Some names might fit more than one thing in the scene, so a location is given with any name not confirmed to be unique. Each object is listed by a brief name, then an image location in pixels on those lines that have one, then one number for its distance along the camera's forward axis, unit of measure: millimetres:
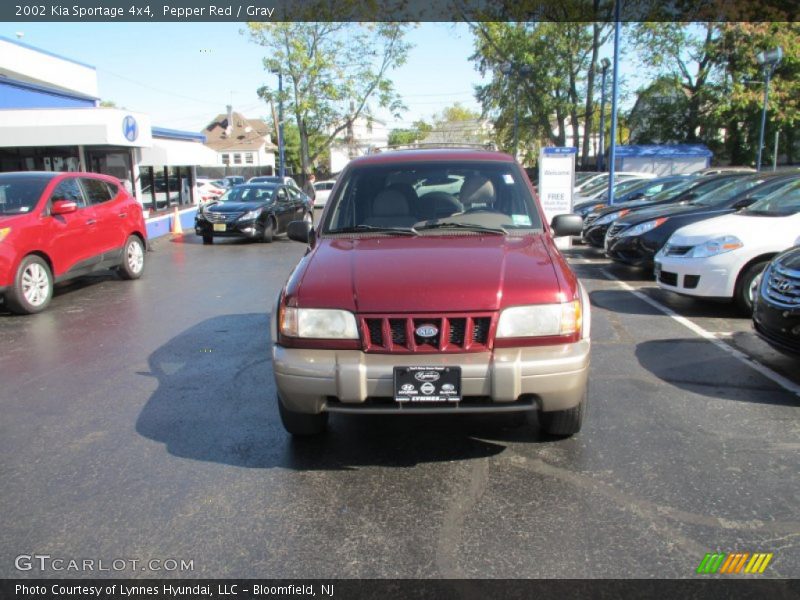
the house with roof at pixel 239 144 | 79262
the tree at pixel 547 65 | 34688
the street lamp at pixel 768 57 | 24484
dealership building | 16625
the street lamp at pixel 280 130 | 37125
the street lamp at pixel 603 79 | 25528
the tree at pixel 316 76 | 40375
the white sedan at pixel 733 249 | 7094
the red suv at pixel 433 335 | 3346
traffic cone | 18922
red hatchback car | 7857
